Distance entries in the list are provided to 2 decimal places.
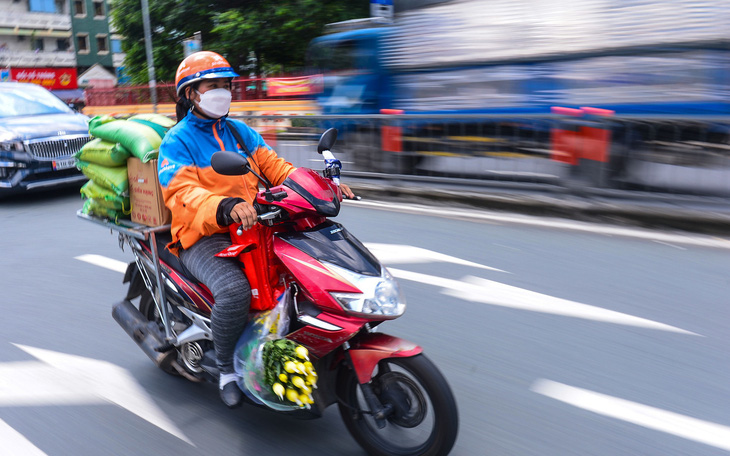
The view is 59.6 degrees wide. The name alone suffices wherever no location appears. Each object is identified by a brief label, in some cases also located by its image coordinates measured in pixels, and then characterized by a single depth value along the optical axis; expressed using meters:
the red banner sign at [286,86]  19.70
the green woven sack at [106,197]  3.44
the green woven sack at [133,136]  3.25
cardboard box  3.25
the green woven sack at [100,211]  3.55
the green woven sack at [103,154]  3.38
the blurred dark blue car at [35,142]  9.01
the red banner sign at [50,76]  46.18
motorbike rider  2.85
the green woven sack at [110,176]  3.42
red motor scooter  2.52
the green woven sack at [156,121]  3.42
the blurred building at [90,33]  51.47
